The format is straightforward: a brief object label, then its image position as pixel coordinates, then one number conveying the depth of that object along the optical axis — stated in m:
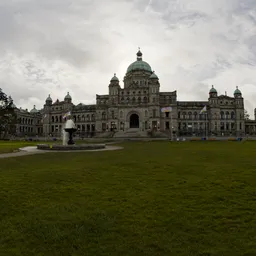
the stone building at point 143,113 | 86.94
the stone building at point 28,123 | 110.69
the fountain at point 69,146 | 29.62
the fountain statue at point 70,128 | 35.31
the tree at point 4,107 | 73.88
